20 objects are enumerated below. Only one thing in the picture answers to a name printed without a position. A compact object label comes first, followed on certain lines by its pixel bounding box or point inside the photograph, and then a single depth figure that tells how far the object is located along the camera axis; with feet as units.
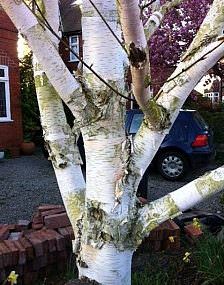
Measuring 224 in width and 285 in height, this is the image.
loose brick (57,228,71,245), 10.63
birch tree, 7.04
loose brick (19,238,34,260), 9.84
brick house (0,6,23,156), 42.86
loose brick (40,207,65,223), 12.00
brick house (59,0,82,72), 59.16
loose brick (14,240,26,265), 9.67
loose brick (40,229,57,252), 10.25
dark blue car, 27.86
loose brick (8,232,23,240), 10.86
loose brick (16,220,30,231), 11.94
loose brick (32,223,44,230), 11.59
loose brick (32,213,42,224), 12.05
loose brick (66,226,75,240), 10.73
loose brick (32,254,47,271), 10.03
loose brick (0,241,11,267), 9.47
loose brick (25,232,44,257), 9.99
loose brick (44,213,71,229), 11.26
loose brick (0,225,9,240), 10.84
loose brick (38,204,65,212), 12.60
